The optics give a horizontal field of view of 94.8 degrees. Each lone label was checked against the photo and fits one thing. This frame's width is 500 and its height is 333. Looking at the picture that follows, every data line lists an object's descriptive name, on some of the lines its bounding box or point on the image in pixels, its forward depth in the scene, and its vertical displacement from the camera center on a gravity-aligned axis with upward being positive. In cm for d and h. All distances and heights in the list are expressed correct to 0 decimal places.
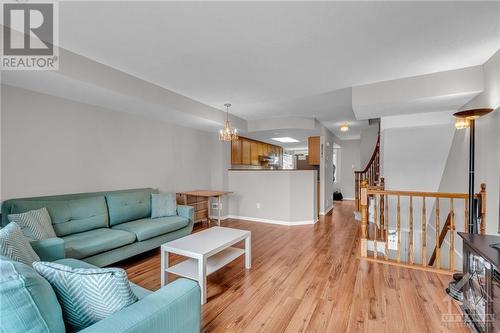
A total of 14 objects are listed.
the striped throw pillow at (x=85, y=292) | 103 -57
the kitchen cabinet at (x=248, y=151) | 613 +49
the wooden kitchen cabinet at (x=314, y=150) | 602 +46
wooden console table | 453 -71
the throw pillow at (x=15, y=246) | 139 -51
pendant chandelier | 391 +56
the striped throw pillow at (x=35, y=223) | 220 -57
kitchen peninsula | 516 -64
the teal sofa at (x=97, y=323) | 78 -65
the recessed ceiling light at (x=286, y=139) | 675 +84
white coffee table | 214 -84
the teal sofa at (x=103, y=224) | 240 -76
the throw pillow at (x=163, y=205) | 366 -62
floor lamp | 219 -26
